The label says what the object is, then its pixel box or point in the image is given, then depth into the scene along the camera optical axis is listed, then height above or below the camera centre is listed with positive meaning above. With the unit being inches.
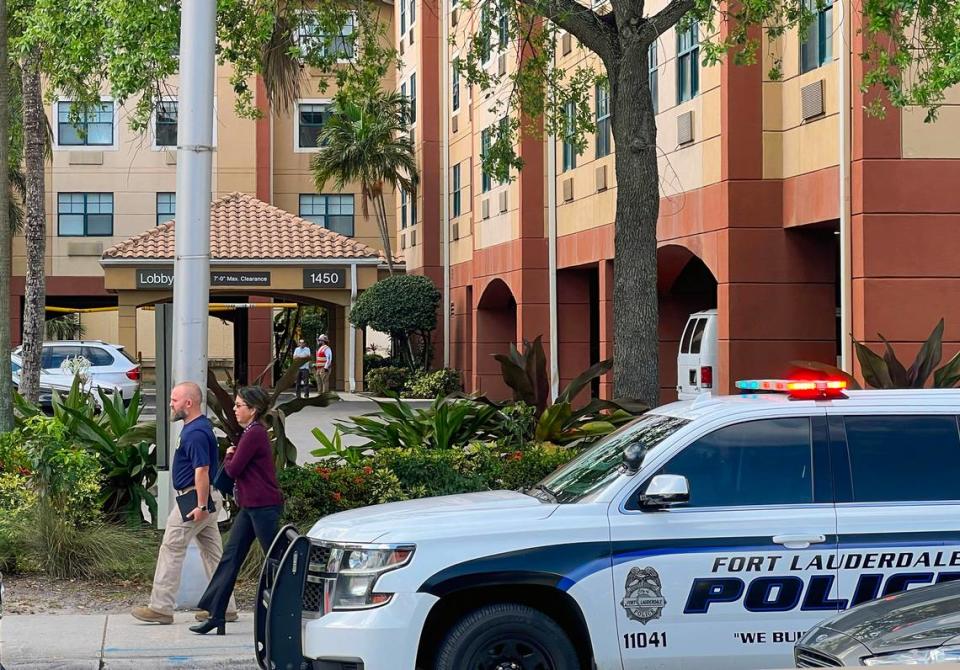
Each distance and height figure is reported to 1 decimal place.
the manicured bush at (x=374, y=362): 1615.4 +2.8
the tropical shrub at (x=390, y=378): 1524.4 -16.1
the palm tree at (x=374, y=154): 1625.2 +263.8
